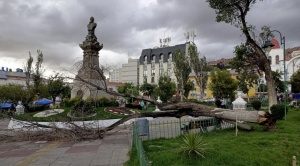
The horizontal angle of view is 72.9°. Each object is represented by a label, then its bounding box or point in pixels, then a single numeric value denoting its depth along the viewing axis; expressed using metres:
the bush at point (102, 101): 14.65
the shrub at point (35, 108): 16.43
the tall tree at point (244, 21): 13.06
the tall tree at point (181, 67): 32.88
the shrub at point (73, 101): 14.59
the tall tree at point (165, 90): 32.28
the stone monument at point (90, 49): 15.23
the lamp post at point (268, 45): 11.43
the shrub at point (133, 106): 17.12
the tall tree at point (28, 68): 32.03
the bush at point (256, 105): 18.86
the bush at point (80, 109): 12.12
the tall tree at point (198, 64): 31.65
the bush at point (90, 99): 12.60
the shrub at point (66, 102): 14.87
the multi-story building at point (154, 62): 67.59
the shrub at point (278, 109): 11.08
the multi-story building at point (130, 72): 75.29
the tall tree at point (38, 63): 31.39
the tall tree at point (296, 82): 31.32
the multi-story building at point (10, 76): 66.46
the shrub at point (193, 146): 5.14
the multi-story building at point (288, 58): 44.68
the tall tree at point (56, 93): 30.67
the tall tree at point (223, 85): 27.40
